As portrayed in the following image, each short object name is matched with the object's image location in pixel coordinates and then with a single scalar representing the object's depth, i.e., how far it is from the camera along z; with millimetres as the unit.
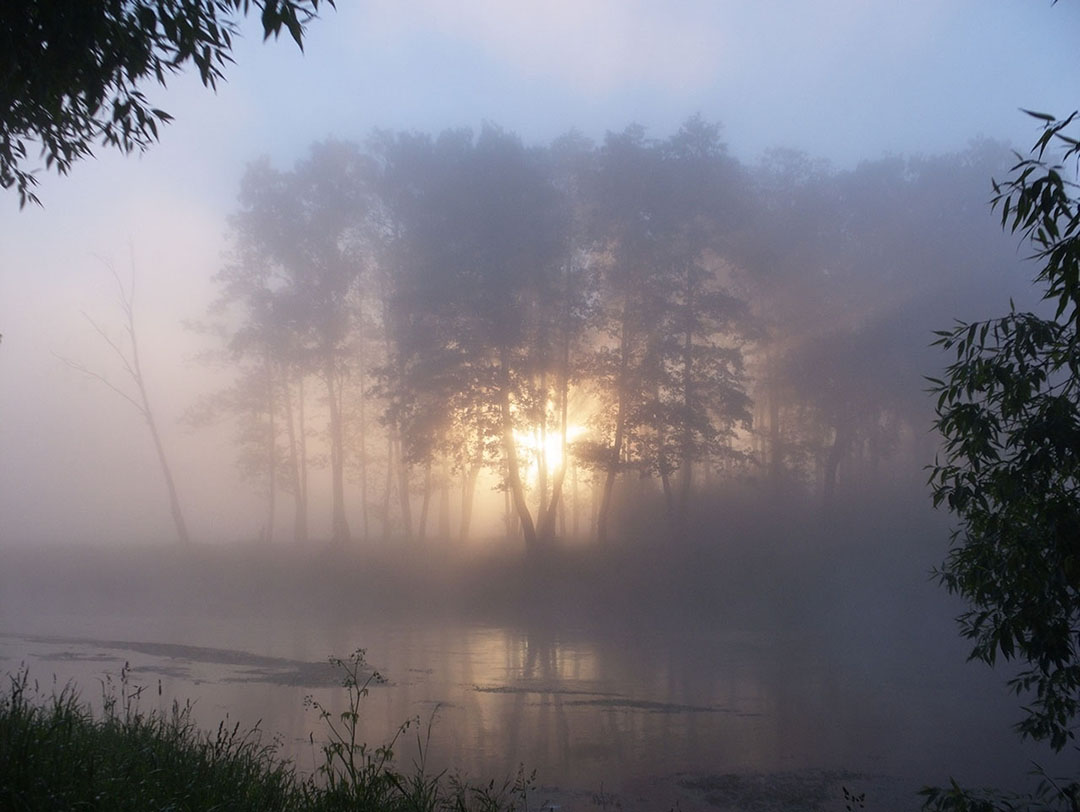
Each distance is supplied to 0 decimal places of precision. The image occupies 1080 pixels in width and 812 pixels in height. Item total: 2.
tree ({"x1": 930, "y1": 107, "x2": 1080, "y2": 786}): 4551
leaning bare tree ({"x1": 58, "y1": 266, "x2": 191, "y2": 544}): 31891
